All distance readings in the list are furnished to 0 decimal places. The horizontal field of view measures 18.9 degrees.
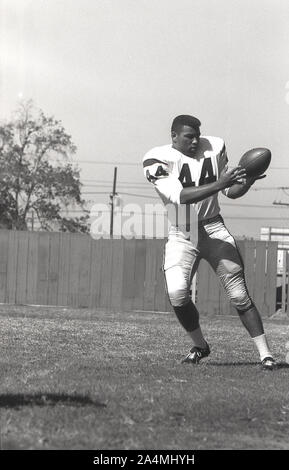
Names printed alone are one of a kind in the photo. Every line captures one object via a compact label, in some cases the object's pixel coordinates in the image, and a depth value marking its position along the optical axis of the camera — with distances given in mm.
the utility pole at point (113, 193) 57050
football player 6875
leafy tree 44844
